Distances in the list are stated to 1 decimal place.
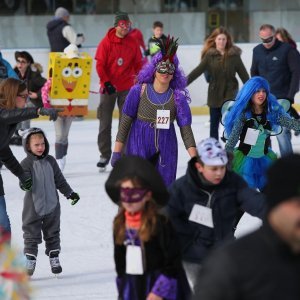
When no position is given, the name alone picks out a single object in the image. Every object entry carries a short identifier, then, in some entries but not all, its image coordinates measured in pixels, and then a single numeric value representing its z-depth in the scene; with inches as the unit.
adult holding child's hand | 461.1
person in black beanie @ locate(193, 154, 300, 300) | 209.6
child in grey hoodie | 490.5
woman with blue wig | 535.1
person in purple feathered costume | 523.8
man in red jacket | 810.3
